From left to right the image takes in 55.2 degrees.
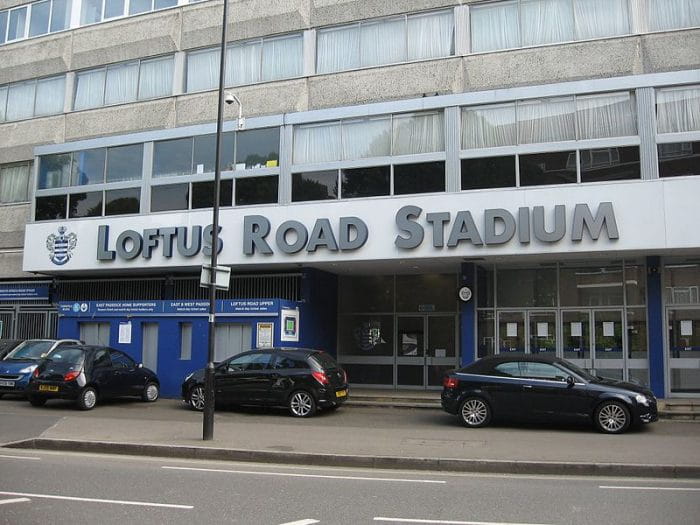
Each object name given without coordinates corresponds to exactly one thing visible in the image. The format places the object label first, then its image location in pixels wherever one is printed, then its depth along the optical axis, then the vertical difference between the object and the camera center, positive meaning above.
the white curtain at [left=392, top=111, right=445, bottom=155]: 18.55 +5.69
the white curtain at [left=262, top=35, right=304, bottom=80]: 21.25 +8.86
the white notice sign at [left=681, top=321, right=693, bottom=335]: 16.95 +0.36
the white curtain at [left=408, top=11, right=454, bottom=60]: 19.62 +8.90
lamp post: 11.61 +0.51
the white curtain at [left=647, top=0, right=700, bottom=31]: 17.50 +8.60
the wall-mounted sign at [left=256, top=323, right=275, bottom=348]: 18.55 +0.00
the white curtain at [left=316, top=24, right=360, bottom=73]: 20.62 +8.89
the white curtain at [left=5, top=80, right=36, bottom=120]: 26.41 +9.15
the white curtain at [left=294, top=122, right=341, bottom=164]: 19.59 +5.66
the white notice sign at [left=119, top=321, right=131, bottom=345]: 20.17 -0.04
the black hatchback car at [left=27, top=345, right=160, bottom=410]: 16.05 -1.10
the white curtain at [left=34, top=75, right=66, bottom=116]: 25.55 +9.05
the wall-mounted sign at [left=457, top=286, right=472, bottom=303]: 18.44 +1.22
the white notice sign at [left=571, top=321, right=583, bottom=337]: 18.16 +0.31
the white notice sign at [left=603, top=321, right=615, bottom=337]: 17.81 +0.32
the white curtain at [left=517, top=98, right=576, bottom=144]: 17.36 +5.72
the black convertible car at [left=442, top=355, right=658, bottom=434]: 12.55 -1.06
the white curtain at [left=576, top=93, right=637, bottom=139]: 16.89 +5.72
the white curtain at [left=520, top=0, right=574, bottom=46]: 18.53 +8.86
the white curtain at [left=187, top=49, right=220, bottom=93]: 22.42 +8.89
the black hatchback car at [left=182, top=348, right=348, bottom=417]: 15.11 -1.07
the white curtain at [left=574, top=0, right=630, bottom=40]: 18.02 +8.72
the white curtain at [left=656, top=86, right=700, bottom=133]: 16.45 +5.73
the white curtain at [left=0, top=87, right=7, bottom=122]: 27.09 +9.25
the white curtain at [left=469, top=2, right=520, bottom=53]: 19.02 +8.90
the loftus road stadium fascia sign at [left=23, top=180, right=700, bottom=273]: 16.08 +2.90
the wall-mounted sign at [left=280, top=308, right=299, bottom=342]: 18.62 +0.28
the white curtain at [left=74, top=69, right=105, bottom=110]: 24.52 +8.96
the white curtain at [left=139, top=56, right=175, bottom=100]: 23.14 +8.87
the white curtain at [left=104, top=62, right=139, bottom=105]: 23.83 +8.94
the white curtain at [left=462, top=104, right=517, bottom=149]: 17.84 +5.69
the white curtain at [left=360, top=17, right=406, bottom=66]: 20.14 +8.92
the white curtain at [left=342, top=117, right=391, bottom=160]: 19.03 +5.68
